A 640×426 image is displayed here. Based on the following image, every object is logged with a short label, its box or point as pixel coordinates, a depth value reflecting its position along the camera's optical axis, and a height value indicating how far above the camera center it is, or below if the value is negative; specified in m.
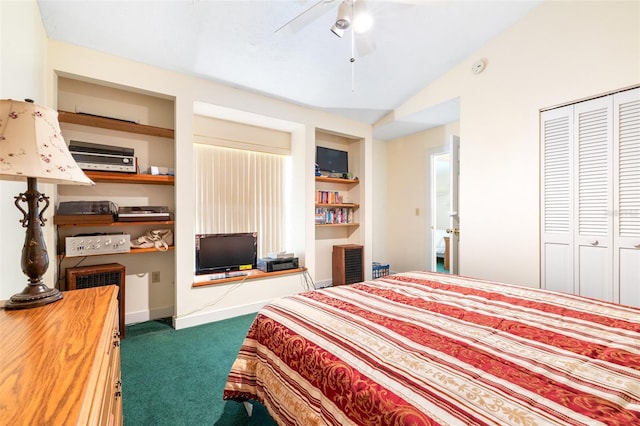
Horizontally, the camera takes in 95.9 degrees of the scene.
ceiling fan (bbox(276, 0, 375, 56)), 1.89 +1.37
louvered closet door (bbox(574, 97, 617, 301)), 2.39 +0.11
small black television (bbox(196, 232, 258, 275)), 3.10 -0.46
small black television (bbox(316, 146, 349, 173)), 4.14 +0.76
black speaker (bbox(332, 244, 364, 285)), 4.09 -0.77
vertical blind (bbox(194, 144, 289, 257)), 3.34 +0.23
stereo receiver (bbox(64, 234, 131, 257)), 2.36 -0.28
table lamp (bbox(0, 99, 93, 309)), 0.91 +0.15
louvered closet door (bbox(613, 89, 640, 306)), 2.26 +0.13
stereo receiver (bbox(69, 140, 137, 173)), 2.39 +0.47
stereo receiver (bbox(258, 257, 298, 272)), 3.46 -0.65
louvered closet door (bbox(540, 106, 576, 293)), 2.59 +0.11
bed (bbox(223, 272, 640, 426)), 0.74 -0.49
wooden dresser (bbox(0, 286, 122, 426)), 0.49 -0.34
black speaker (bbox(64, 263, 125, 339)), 2.39 -0.56
